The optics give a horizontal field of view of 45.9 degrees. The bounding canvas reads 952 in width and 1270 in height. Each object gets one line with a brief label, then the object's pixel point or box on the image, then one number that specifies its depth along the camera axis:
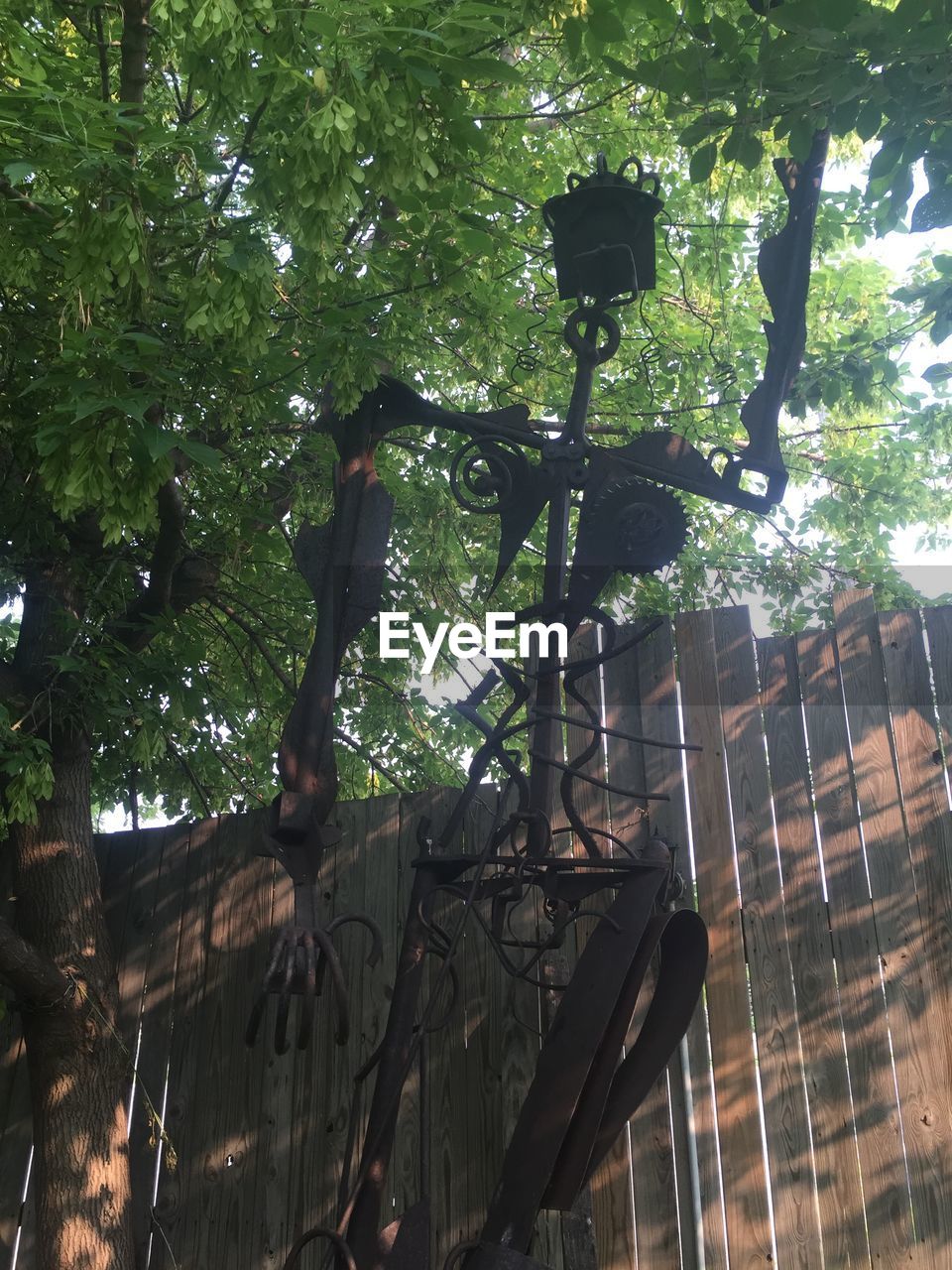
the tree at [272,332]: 2.29
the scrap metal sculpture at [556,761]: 1.84
